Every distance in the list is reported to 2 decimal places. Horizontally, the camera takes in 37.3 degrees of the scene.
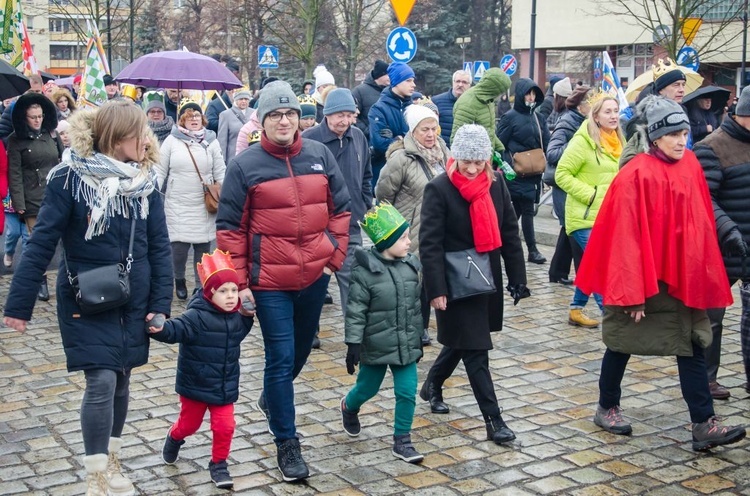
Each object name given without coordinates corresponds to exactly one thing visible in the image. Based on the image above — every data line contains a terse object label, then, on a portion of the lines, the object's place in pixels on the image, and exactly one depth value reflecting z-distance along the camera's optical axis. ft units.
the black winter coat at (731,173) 22.08
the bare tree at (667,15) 123.76
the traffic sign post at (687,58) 71.23
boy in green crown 19.60
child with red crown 18.15
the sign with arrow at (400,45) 56.65
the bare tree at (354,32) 135.54
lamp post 149.69
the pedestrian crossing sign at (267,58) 99.19
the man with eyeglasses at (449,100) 44.55
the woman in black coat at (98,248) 17.10
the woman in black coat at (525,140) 39.86
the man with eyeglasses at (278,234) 18.83
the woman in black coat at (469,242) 20.59
